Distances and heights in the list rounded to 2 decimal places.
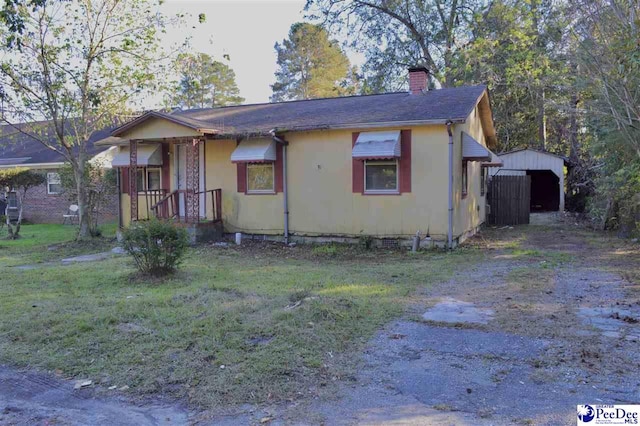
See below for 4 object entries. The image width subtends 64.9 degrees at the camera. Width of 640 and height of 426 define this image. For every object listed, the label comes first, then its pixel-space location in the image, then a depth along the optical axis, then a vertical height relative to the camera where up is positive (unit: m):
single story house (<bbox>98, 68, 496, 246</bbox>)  11.86 +0.78
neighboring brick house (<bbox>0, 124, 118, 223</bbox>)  21.22 +0.21
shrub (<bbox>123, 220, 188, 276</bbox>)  8.12 -0.78
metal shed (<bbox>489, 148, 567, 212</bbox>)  20.38 +1.23
